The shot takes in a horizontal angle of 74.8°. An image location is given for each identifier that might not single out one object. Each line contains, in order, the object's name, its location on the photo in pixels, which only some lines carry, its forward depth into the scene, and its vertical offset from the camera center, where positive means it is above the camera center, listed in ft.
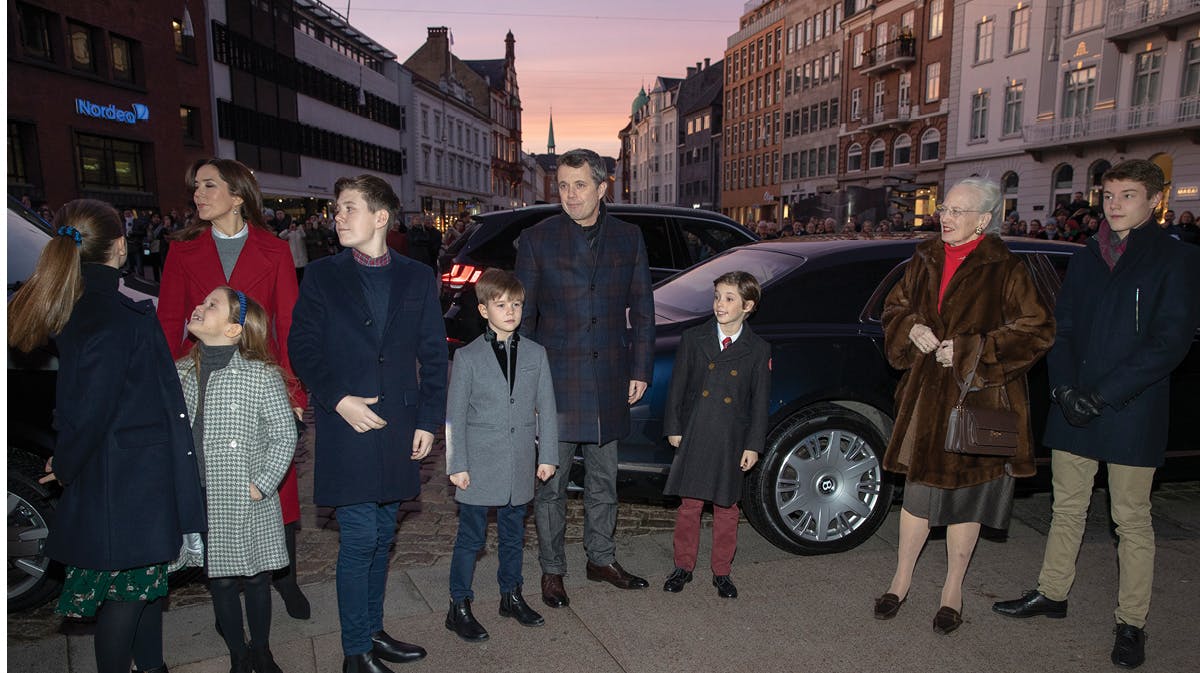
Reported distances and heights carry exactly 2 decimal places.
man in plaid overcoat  12.40 -1.46
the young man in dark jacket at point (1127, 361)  10.76 -1.87
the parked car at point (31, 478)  11.87 -3.71
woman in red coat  11.60 -0.51
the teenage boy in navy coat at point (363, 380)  10.03 -1.92
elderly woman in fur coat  11.16 -1.88
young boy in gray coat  11.20 -2.84
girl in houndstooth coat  9.77 -2.65
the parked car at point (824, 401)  13.71 -3.06
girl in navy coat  8.52 -2.26
